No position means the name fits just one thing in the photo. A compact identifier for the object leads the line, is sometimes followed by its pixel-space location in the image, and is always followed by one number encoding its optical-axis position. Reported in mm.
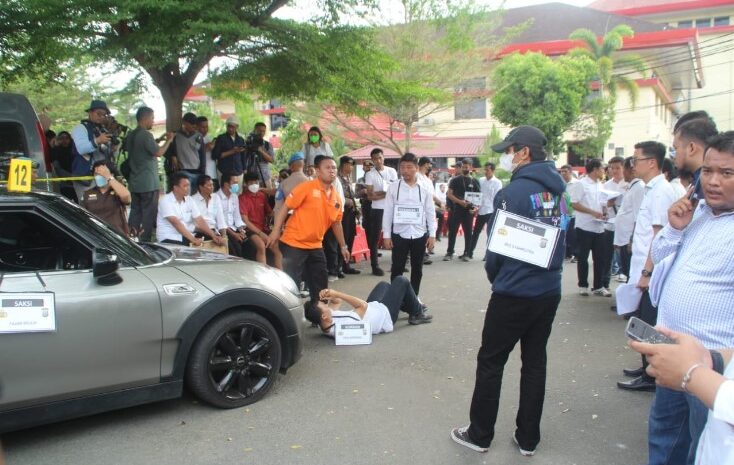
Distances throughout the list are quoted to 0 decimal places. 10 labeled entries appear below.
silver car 3504
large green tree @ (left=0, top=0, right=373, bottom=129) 6238
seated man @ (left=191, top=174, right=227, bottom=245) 7816
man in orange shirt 6211
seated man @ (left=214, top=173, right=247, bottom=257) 8320
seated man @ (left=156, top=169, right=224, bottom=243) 7195
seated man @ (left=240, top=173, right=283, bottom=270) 8594
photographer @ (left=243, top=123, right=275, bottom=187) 9945
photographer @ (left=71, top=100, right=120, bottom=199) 6953
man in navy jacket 3480
